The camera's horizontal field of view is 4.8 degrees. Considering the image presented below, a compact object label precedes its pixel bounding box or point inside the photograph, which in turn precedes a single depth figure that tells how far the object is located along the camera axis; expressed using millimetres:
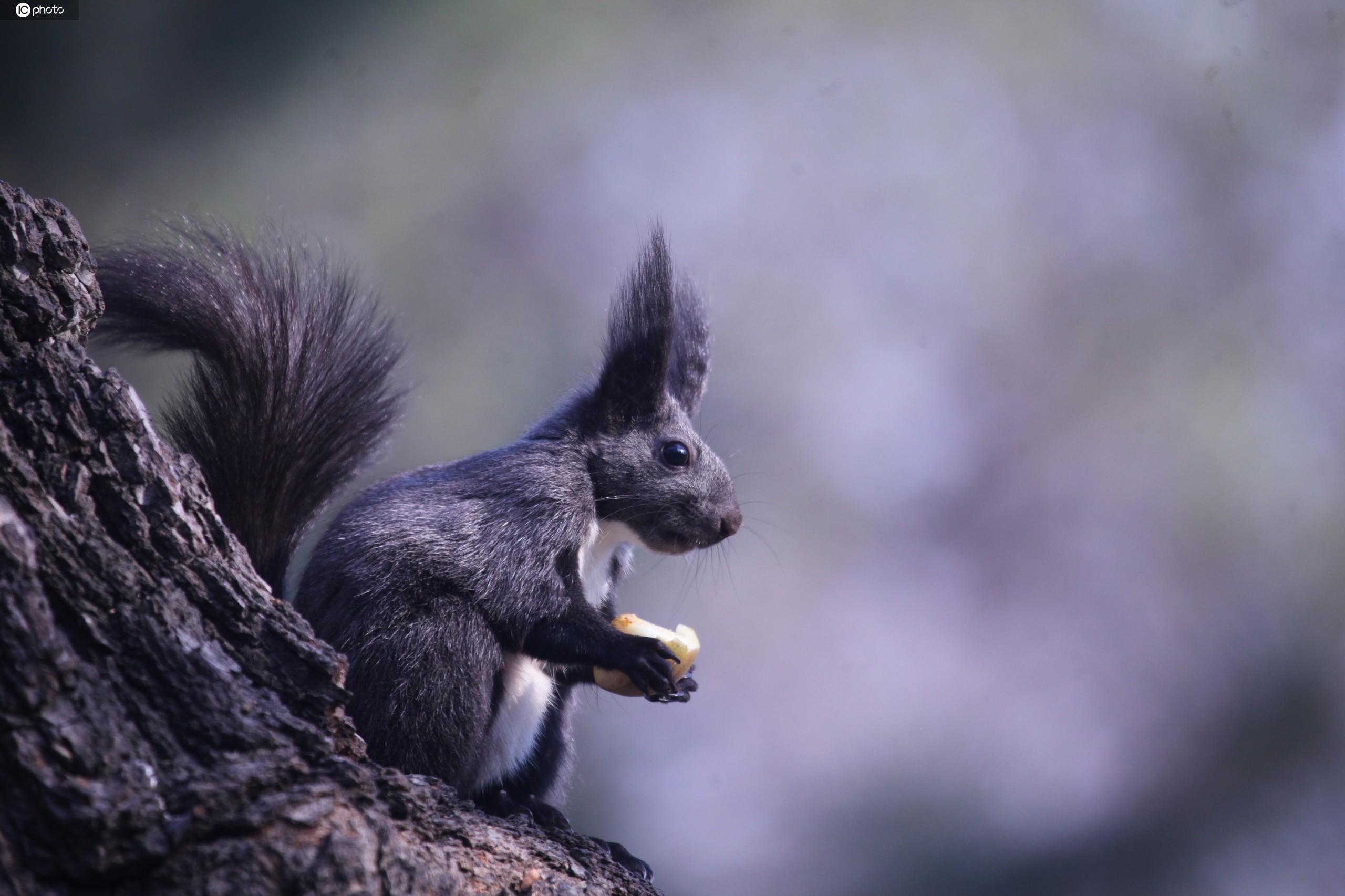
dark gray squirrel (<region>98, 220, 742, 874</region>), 4608
